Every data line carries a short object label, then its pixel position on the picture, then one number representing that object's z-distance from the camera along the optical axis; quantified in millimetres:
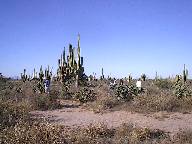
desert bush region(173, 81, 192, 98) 12025
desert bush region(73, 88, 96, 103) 12627
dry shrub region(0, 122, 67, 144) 4740
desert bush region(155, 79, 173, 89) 20248
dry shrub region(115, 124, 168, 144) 5655
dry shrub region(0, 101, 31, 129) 7037
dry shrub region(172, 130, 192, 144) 5651
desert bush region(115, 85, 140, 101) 12229
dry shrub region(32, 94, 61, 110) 11033
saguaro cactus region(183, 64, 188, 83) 21286
